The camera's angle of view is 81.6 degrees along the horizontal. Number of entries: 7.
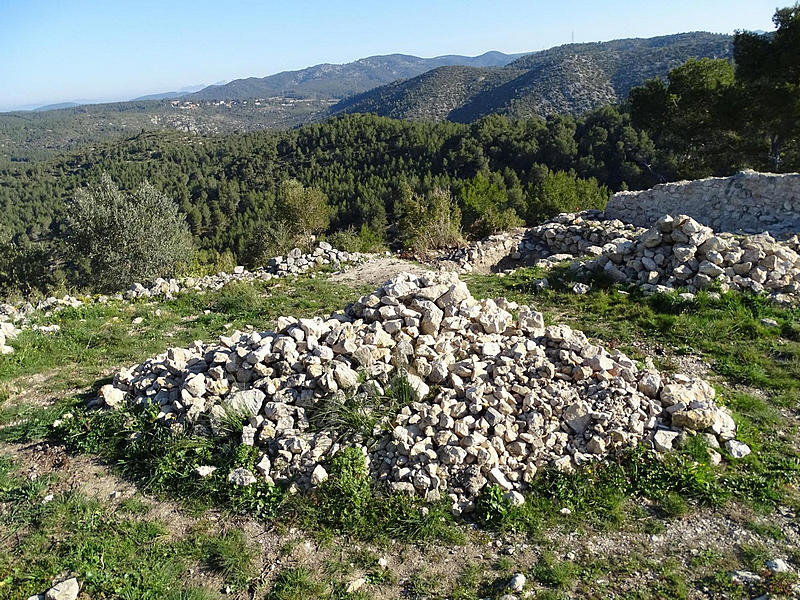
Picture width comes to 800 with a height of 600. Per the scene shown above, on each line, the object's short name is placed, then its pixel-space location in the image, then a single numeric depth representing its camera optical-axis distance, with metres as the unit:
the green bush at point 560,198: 31.34
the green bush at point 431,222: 20.12
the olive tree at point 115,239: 18.83
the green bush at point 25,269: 23.20
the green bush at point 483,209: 23.47
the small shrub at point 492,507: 4.83
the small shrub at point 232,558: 4.34
